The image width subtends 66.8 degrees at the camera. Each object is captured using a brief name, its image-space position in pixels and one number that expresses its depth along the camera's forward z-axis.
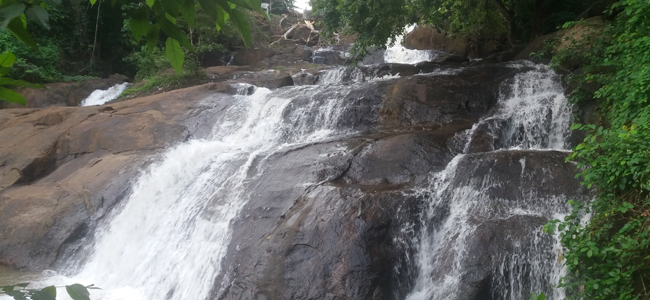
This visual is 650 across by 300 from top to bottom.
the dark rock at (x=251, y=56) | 20.05
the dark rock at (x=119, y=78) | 18.92
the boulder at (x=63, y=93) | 16.17
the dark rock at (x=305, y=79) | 14.62
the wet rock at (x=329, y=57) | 20.19
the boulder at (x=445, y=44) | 17.31
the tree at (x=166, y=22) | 1.27
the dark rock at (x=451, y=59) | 14.77
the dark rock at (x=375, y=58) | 19.45
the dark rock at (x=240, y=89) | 12.79
